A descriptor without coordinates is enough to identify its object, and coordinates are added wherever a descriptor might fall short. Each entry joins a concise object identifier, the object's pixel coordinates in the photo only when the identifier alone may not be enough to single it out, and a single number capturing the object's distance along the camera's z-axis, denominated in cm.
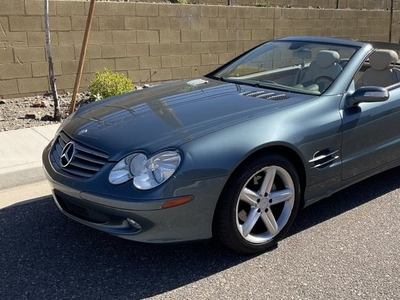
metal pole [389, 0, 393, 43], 1327
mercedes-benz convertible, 290
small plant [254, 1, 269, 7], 1236
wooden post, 661
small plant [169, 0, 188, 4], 1036
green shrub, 717
